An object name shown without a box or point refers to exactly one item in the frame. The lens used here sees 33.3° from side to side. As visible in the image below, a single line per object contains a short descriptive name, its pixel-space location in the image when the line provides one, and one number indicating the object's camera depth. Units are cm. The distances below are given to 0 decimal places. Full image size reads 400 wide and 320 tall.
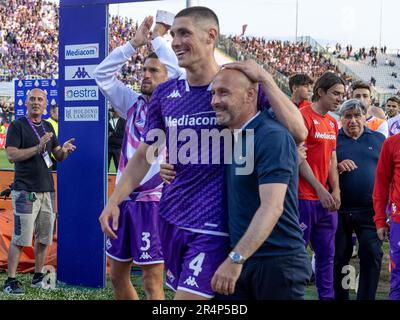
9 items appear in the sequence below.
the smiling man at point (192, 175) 349
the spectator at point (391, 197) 498
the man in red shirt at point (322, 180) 614
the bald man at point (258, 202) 306
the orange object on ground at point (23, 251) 806
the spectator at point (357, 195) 609
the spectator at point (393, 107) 1104
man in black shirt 709
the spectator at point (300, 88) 701
